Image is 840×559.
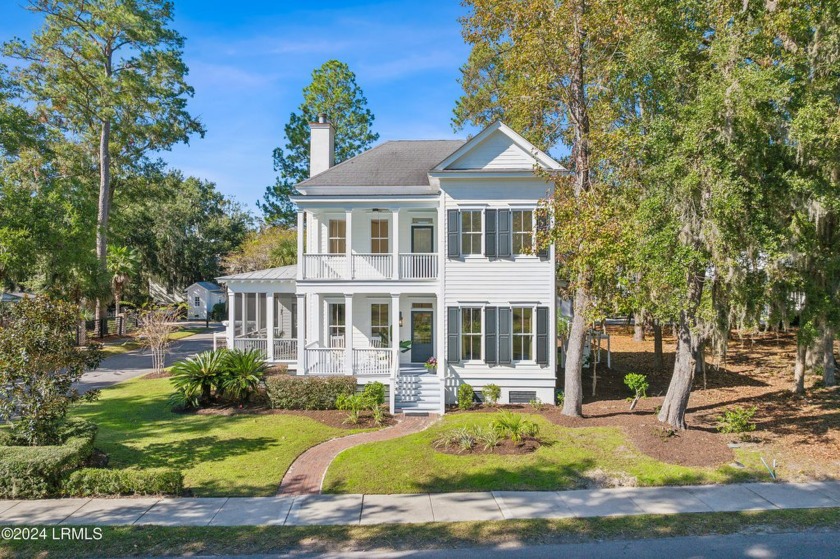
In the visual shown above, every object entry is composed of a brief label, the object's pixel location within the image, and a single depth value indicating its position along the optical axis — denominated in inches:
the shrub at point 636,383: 590.0
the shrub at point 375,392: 580.4
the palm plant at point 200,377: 576.4
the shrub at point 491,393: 599.2
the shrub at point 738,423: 458.6
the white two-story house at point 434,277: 606.5
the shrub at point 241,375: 586.2
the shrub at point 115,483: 341.7
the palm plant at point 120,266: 1243.2
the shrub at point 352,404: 529.0
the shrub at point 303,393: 581.3
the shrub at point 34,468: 335.9
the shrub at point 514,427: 446.6
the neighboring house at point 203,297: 1791.3
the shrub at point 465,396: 589.0
